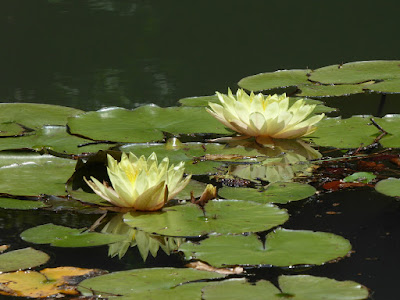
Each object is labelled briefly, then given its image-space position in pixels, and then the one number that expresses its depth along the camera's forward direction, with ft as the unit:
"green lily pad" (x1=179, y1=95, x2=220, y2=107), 23.48
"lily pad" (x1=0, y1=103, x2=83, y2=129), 21.72
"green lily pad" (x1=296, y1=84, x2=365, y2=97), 24.50
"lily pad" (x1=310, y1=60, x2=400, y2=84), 26.12
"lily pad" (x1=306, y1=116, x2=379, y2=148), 19.41
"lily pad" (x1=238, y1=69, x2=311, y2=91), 26.20
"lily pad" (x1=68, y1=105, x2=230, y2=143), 20.10
